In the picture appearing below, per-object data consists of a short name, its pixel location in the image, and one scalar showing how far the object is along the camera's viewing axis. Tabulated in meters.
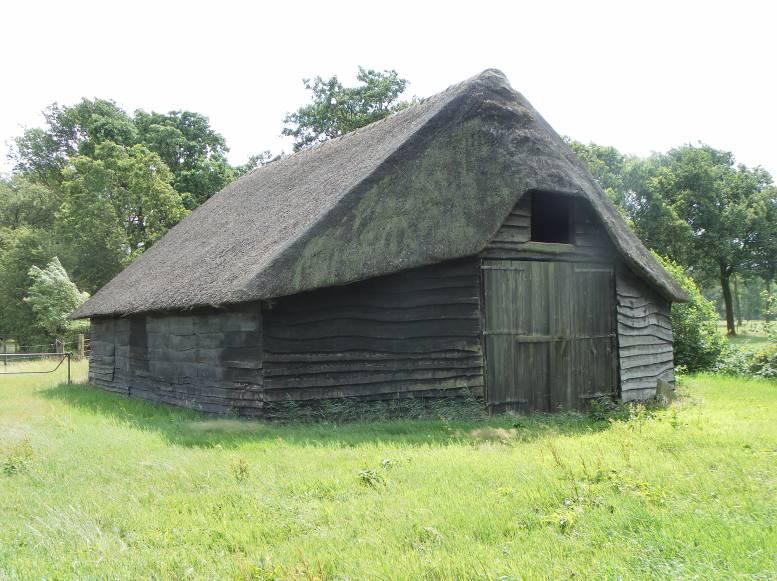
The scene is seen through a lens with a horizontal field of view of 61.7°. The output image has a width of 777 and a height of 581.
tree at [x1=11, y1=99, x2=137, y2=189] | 35.78
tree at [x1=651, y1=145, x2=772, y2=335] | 36.06
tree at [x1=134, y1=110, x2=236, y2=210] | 35.97
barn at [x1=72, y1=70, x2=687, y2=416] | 9.68
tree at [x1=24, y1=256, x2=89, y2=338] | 30.28
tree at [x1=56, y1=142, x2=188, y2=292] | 31.97
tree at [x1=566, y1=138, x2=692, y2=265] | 36.53
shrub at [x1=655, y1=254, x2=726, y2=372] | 17.59
